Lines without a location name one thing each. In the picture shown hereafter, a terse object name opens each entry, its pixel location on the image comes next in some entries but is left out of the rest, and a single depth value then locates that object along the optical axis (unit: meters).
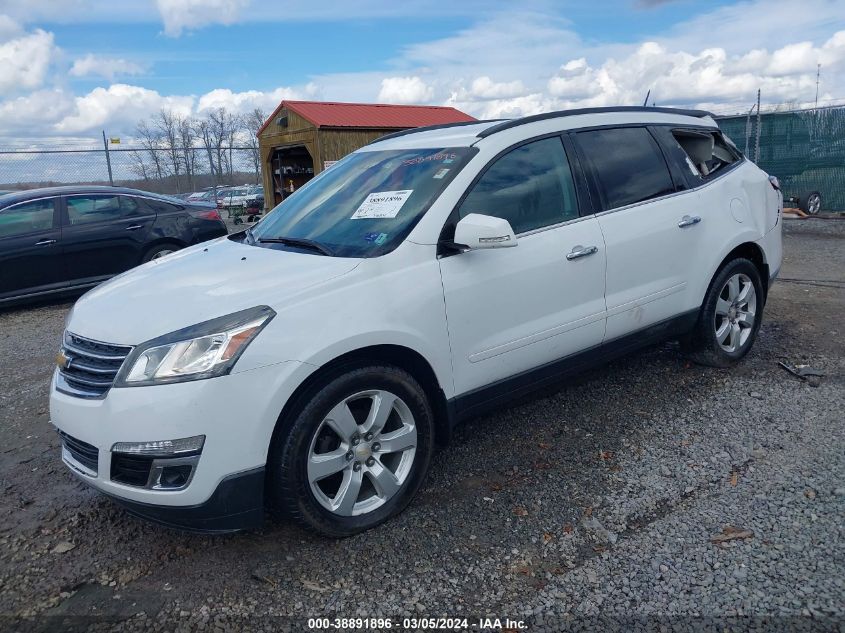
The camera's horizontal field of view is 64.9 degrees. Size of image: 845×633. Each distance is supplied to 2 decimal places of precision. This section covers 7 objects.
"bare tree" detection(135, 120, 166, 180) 17.36
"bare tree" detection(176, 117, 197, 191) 19.92
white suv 2.63
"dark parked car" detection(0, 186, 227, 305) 8.08
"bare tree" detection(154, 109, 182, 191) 19.10
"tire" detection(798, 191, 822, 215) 13.83
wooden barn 14.76
